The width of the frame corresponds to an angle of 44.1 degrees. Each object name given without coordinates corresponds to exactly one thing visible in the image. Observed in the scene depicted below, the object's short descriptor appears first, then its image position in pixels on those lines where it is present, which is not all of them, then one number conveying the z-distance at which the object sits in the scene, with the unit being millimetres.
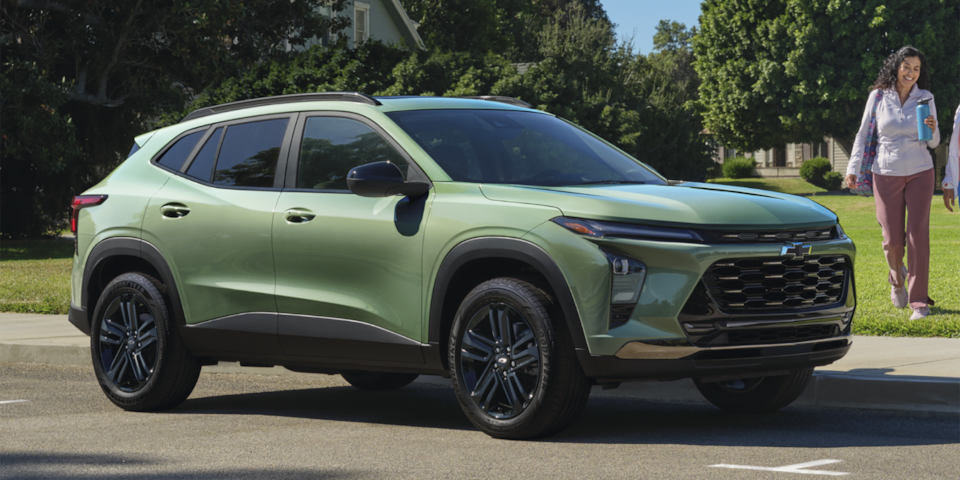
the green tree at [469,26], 50188
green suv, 5562
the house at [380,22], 41000
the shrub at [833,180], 58844
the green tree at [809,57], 50312
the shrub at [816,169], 60688
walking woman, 9945
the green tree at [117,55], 23469
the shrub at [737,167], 69062
